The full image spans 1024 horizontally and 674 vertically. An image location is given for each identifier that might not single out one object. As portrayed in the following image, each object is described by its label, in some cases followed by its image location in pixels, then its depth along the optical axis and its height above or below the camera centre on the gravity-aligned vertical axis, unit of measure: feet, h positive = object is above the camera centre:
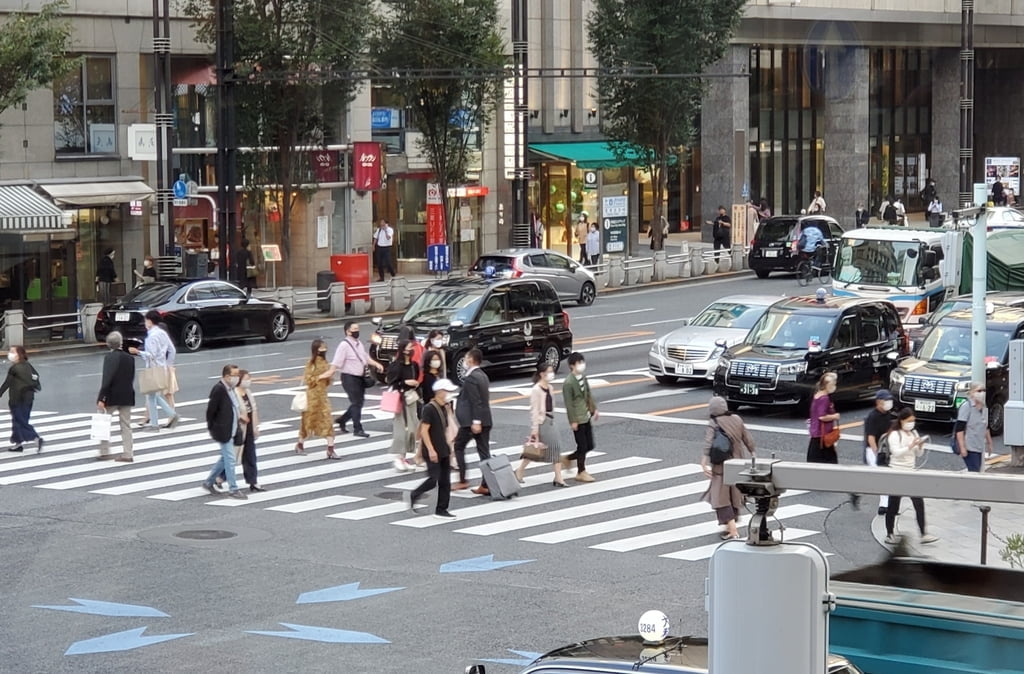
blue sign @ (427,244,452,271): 161.07 -3.24
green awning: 183.40 +7.44
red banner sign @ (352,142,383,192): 158.71 +5.45
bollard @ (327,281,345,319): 135.85 -6.07
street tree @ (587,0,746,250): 171.63 +16.53
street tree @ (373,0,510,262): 153.28 +15.30
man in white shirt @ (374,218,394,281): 159.33 -2.31
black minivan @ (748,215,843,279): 157.89 -1.84
